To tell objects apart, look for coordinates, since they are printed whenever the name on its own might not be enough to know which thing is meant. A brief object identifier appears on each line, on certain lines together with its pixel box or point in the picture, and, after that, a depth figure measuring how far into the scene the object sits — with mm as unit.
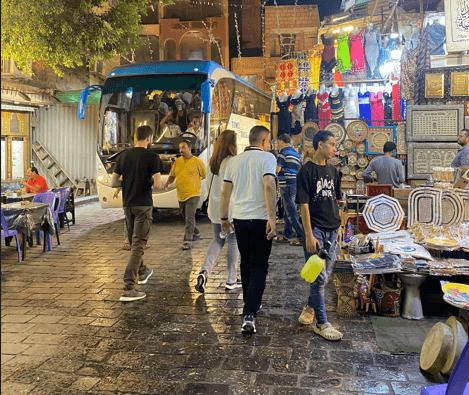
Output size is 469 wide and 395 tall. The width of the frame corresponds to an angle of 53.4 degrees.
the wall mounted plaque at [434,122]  8078
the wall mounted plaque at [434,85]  8133
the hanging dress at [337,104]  12898
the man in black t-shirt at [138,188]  5793
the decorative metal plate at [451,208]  6039
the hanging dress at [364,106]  13336
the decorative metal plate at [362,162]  11602
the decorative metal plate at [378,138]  11445
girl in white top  5703
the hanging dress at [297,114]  13426
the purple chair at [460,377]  2455
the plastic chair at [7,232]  7461
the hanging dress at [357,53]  14359
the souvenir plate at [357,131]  11523
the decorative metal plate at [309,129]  12125
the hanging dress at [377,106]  13227
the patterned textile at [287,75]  19125
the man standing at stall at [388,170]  8602
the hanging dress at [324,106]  13125
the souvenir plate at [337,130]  11703
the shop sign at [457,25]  7871
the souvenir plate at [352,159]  11586
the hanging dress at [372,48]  13828
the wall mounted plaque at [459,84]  8047
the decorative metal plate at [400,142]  10527
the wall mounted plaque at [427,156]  8273
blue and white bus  11508
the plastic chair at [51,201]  9000
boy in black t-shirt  4516
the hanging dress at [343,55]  14945
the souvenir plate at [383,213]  6703
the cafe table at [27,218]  7844
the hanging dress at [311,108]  13273
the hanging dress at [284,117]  13492
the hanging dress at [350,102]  13484
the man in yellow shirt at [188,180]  8828
